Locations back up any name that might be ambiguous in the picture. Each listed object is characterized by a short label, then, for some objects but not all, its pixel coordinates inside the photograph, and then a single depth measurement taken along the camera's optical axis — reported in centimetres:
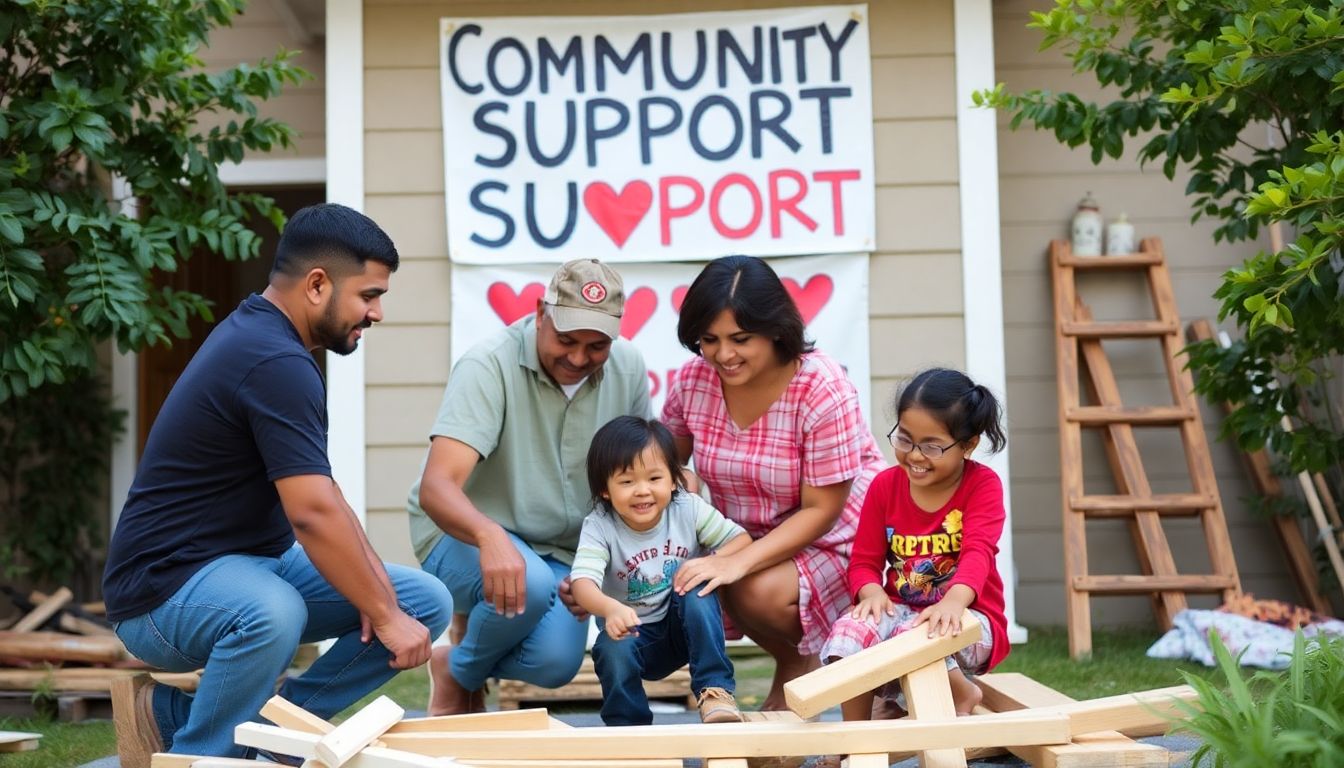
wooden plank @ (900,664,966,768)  255
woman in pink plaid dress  310
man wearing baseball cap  312
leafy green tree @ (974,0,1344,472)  284
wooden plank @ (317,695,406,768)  229
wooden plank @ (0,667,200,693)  412
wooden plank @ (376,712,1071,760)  247
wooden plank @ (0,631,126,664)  432
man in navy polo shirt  254
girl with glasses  289
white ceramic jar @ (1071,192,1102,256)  549
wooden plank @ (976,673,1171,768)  249
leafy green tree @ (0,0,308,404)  386
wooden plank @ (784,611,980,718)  250
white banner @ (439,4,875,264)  501
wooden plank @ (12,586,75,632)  466
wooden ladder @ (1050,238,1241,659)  491
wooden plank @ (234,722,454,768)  229
